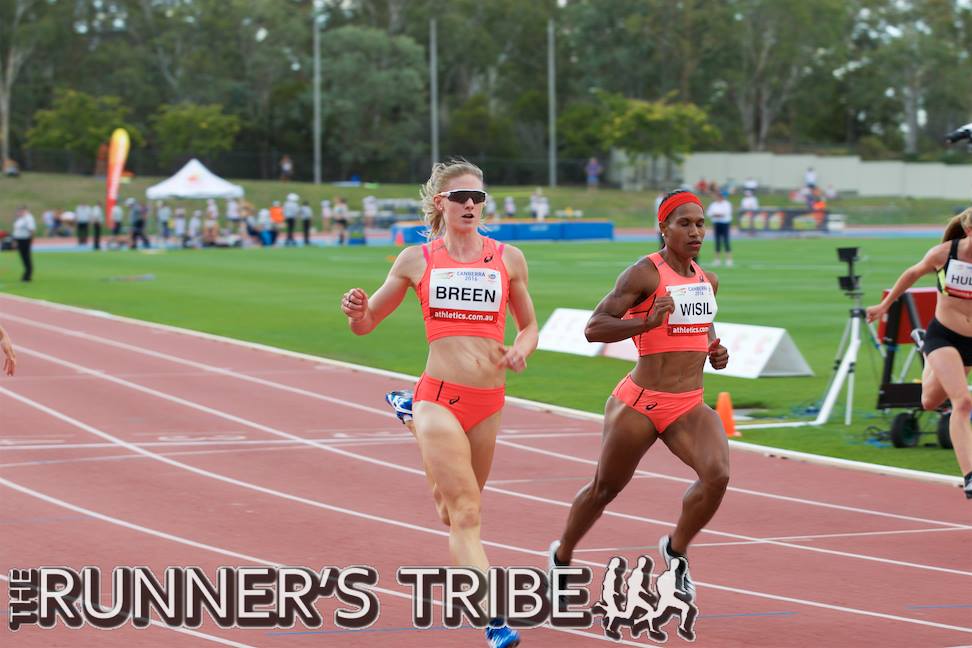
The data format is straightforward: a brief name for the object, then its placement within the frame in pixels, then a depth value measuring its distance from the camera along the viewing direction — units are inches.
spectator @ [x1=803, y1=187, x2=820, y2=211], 2864.2
